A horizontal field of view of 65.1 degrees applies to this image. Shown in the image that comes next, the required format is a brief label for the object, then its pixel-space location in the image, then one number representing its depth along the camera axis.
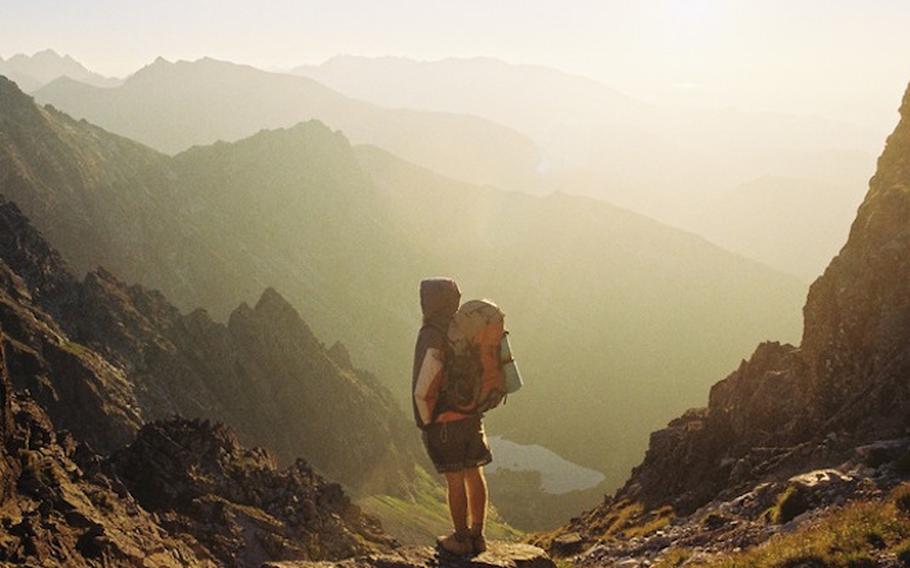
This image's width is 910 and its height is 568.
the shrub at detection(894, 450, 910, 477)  20.06
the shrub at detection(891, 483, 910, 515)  13.45
